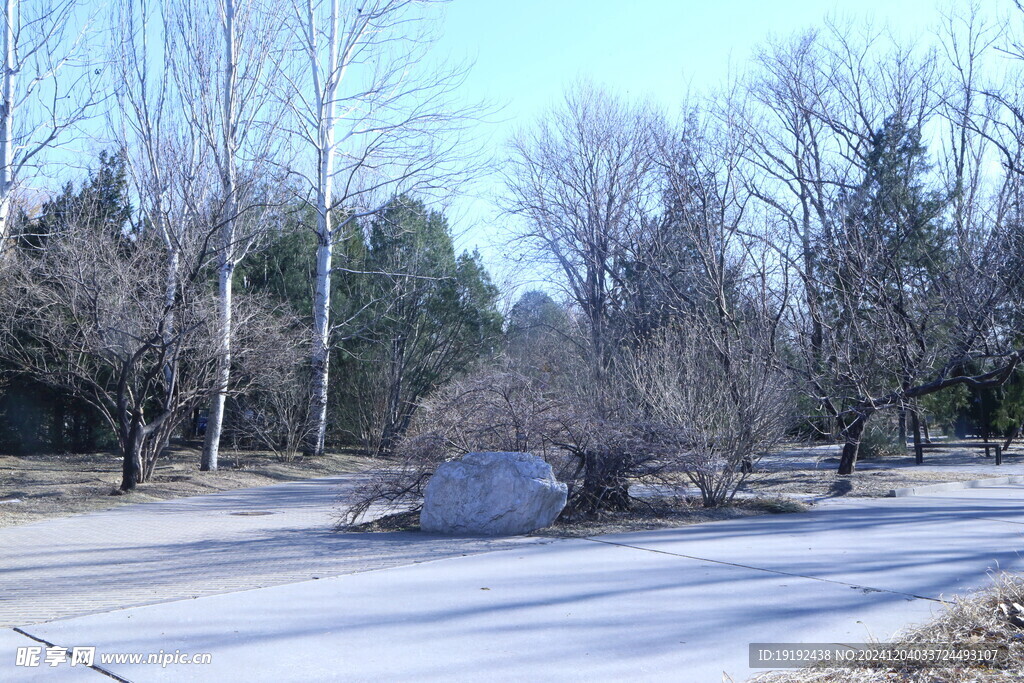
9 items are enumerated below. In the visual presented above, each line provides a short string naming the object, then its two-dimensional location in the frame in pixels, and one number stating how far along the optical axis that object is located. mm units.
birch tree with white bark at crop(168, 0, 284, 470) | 20094
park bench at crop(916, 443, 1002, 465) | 25791
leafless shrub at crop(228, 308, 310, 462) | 18719
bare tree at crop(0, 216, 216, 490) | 14836
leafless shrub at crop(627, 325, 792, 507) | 11961
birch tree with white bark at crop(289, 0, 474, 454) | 24422
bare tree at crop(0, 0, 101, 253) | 16484
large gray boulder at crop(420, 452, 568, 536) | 9977
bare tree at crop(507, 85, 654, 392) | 27453
